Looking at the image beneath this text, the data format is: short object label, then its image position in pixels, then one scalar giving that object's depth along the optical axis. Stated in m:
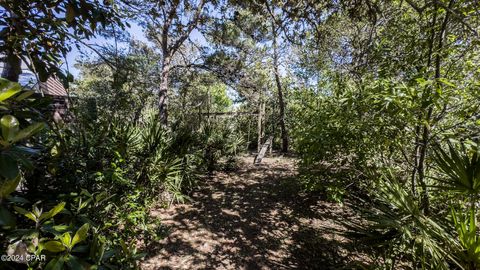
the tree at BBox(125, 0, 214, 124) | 6.52
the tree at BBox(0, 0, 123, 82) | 1.38
